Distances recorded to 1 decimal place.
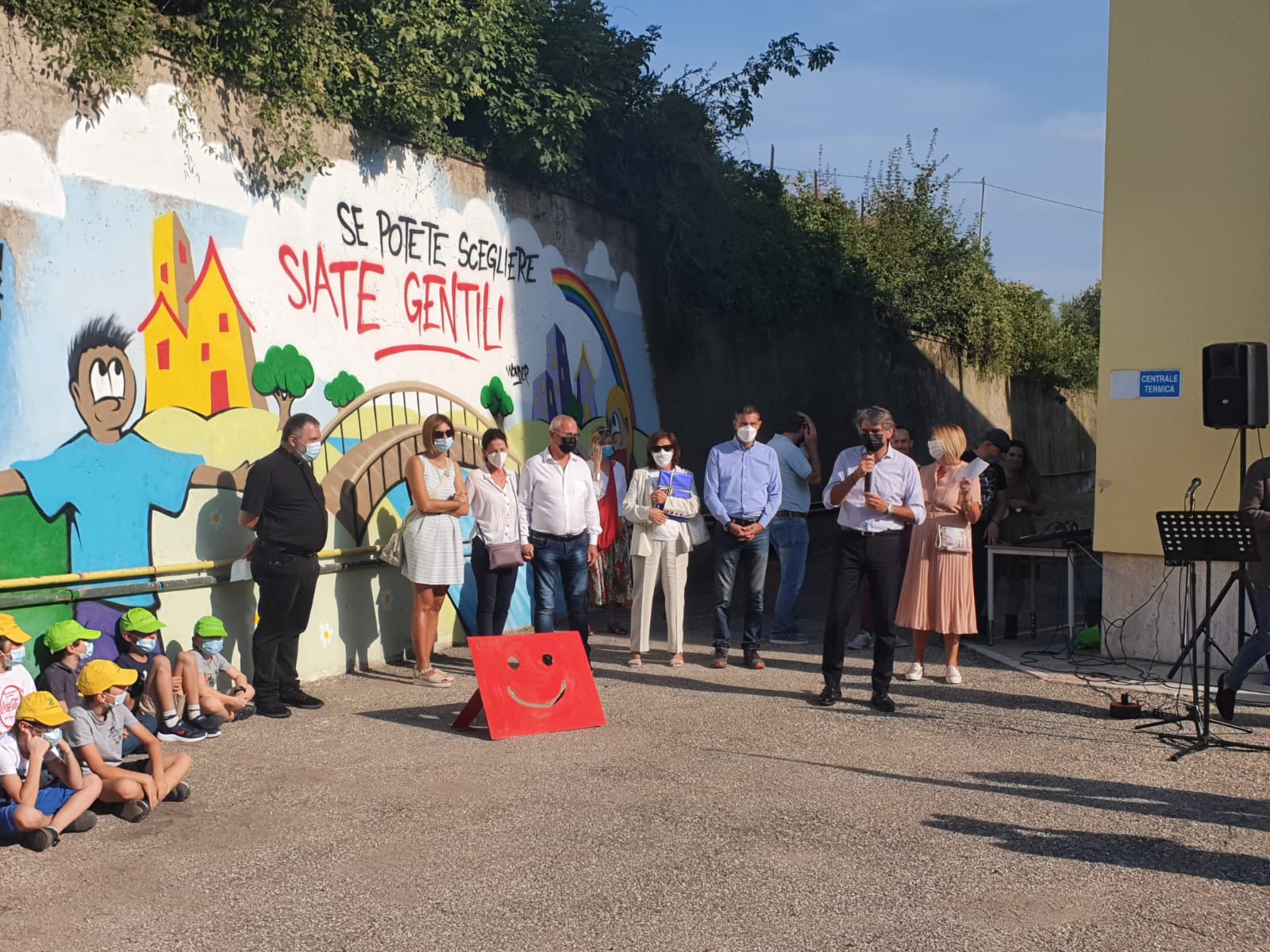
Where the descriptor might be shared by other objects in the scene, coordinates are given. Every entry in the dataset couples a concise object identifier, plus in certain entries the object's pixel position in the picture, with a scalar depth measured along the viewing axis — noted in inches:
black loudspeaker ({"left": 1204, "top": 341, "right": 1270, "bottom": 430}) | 316.5
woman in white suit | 395.5
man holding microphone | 325.4
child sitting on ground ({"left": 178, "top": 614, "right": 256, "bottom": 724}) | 304.0
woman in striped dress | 368.8
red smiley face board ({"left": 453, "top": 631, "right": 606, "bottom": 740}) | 298.5
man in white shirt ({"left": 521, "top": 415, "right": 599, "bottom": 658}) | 386.0
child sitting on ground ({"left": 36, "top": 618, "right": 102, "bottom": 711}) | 255.3
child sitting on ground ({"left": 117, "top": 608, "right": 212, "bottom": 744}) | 287.6
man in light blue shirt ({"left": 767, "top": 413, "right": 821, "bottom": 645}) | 444.1
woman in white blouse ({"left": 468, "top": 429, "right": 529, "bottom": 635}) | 379.6
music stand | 279.0
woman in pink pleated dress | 365.4
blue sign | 383.6
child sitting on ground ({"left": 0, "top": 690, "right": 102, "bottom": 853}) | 218.8
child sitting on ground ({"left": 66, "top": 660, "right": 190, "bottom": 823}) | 234.4
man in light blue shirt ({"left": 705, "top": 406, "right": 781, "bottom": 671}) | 396.8
